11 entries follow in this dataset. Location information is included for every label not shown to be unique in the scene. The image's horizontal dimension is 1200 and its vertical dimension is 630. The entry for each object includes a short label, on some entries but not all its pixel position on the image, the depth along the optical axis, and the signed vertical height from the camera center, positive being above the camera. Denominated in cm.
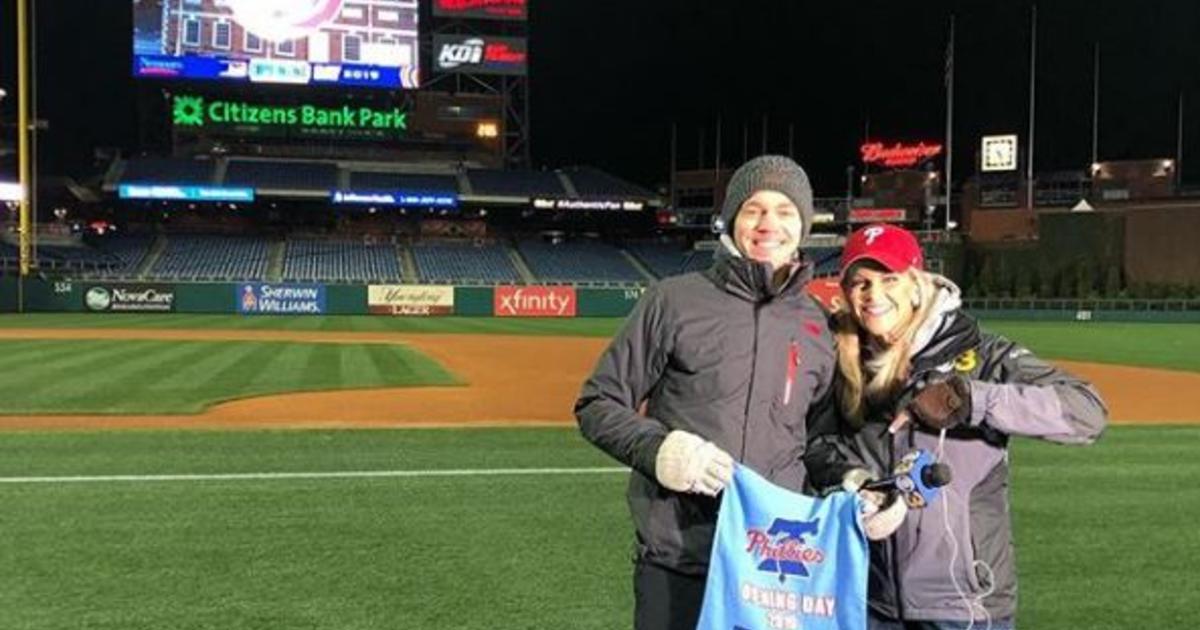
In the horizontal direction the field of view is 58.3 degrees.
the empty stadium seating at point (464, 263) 5438 +51
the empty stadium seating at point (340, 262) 5238 +50
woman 267 -35
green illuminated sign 5612 +807
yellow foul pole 3325 +512
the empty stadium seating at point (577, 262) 5712 +65
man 282 -27
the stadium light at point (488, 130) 6050 +807
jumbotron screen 5062 +1089
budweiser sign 7888 +919
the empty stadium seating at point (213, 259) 5034 +53
